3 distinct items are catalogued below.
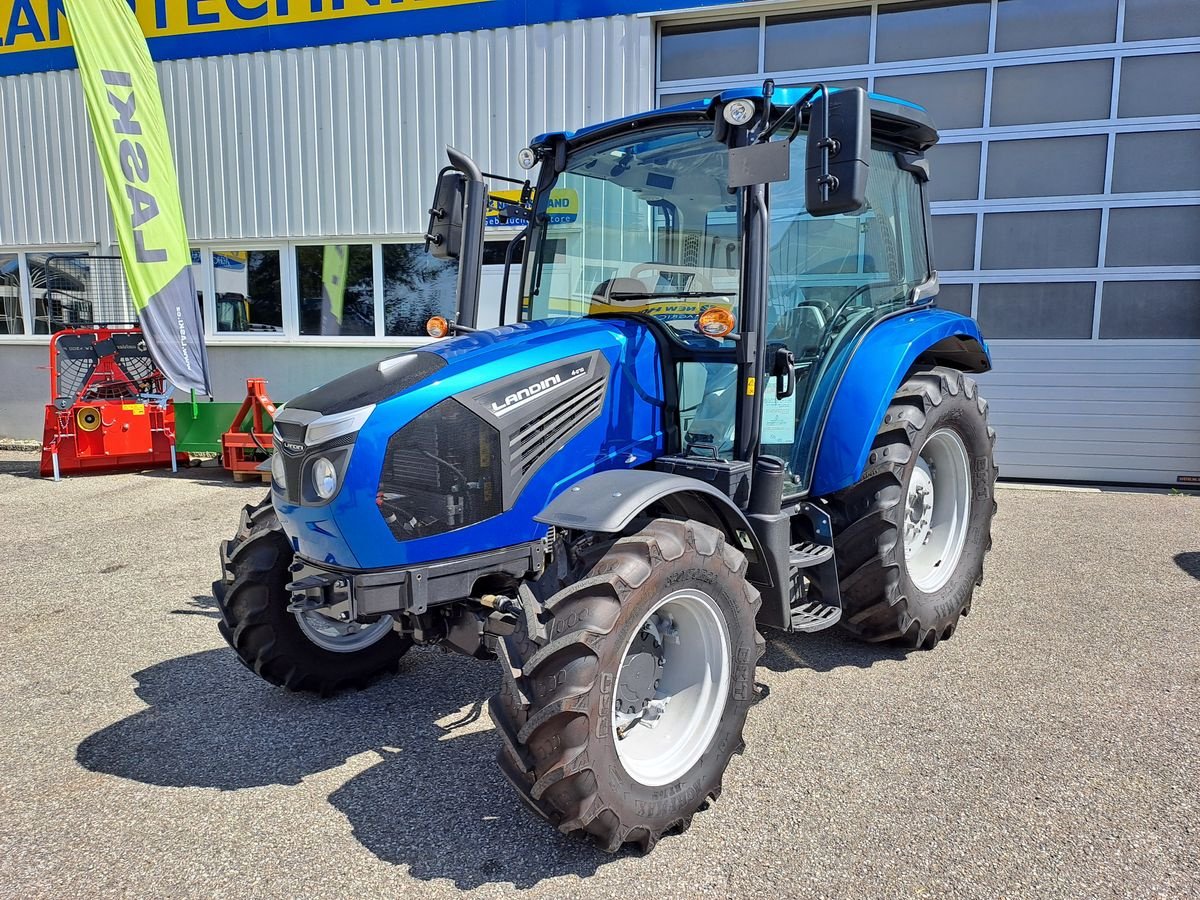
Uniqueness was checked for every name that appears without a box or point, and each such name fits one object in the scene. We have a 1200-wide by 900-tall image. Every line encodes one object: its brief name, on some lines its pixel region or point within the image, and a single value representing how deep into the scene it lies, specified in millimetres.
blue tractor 2525
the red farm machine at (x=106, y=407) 8516
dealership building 7504
